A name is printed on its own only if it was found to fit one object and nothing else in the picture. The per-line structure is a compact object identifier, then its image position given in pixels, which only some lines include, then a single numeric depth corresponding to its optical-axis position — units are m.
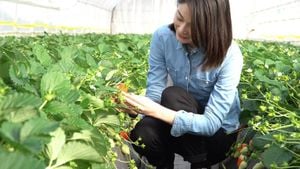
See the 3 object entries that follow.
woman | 2.69
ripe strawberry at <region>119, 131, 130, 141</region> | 2.84
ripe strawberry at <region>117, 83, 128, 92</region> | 2.65
